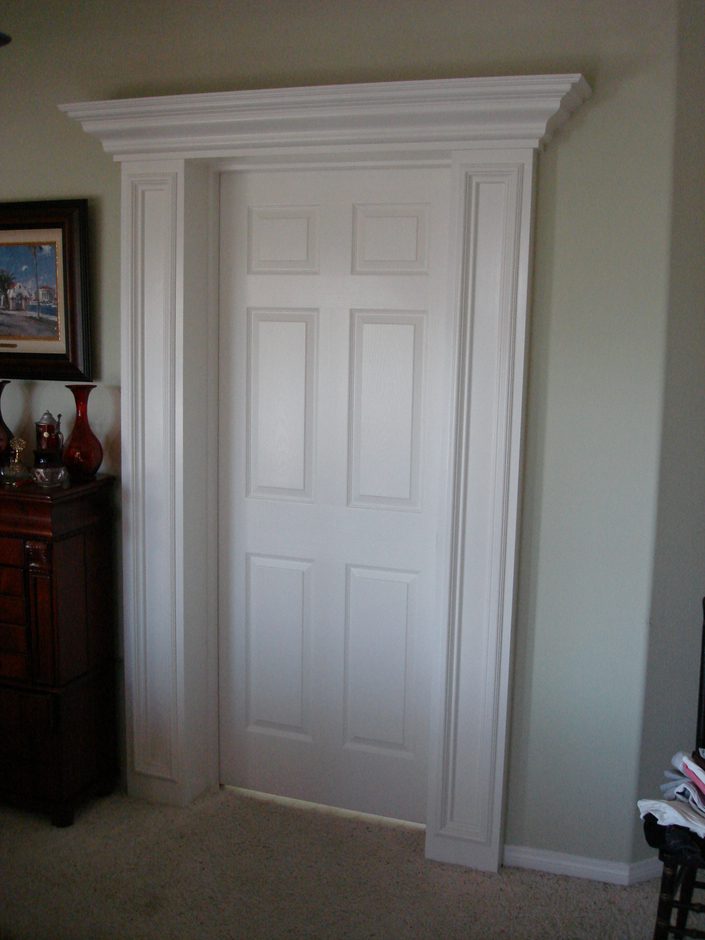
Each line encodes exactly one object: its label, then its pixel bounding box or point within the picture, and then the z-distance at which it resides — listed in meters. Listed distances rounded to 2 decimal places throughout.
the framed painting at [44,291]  2.79
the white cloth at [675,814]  1.95
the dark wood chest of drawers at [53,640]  2.62
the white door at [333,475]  2.63
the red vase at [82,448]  2.78
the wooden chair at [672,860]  1.92
